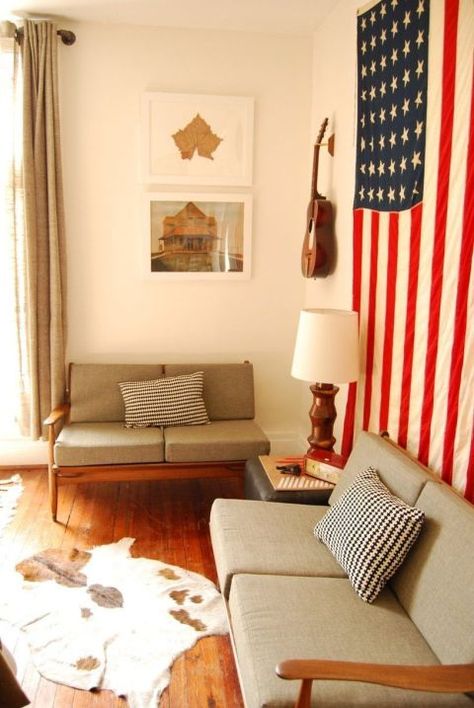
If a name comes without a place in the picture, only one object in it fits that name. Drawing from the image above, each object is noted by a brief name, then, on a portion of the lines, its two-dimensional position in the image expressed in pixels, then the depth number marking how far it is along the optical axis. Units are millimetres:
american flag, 2191
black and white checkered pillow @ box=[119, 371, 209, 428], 3682
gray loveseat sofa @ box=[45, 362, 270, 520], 3363
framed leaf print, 3822
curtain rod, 3582
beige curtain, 3590
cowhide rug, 2199
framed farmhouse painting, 3941
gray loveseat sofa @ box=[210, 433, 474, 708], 1514
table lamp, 2904
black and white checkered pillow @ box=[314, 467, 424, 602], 1958
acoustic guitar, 3504
